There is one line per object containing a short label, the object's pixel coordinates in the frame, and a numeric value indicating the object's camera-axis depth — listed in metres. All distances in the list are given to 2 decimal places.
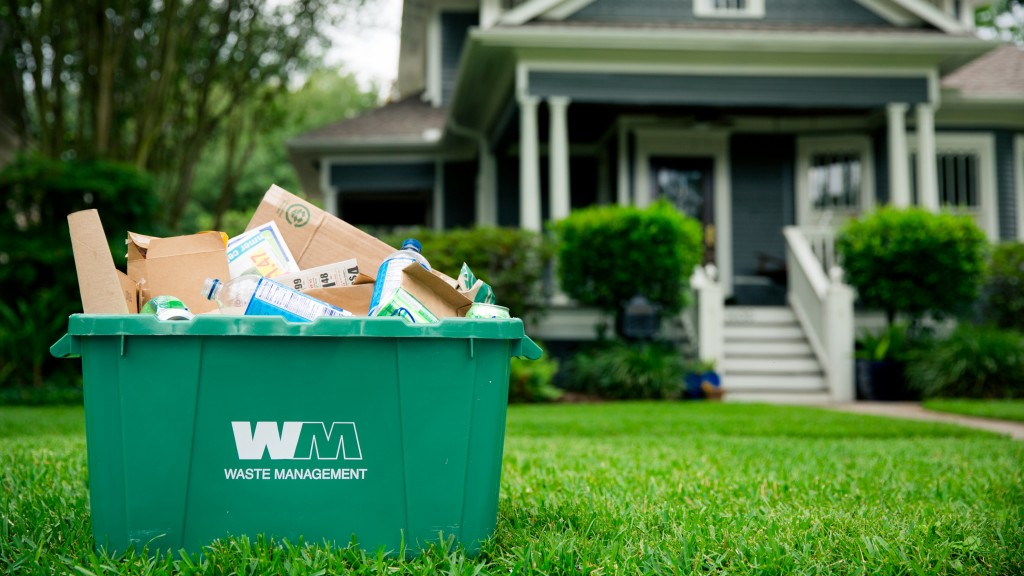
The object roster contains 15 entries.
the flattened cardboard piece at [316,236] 2.99
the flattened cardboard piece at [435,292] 2.65
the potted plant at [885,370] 9.75
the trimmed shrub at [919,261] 9.84
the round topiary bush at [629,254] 9.49
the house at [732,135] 10.75
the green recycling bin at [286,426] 2.40
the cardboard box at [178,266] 2.75
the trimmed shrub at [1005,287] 10.80
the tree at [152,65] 10.90
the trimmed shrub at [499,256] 9.78
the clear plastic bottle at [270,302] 2.53
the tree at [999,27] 23.42
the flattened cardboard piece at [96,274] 2.59
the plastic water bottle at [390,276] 2.61
